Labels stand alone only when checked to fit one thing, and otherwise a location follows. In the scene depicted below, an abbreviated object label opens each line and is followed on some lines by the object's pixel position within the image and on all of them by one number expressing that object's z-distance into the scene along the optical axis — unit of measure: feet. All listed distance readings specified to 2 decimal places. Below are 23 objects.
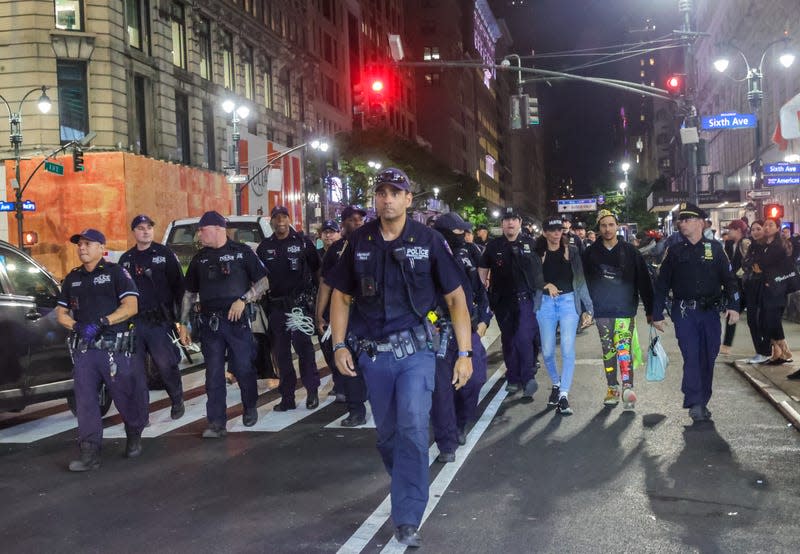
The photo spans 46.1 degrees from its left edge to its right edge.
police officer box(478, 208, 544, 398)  32.48
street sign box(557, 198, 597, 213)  276.37
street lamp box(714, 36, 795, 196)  78.64
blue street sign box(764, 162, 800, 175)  79.63
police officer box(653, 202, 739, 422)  28.12
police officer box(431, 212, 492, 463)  20.93
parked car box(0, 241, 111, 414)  27.94
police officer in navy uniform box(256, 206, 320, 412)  31.45
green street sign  93.66
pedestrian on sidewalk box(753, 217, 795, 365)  38.70
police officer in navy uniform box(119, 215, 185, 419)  29.96
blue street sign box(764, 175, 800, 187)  79.36
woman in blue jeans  31.17
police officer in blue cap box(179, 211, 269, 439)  27.45
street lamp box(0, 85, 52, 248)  99.35
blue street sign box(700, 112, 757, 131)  73.15
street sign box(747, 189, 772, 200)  90.74
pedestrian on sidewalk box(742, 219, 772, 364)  39.55
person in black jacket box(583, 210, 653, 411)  30.09
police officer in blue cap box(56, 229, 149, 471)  24.12
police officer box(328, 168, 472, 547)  16.57
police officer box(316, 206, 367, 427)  25.76
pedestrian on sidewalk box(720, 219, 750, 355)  50.87
